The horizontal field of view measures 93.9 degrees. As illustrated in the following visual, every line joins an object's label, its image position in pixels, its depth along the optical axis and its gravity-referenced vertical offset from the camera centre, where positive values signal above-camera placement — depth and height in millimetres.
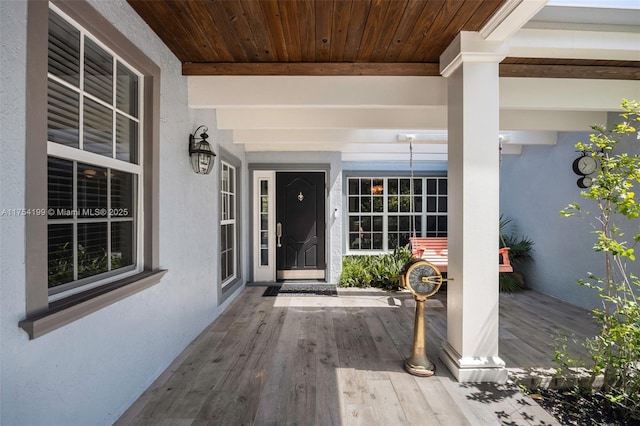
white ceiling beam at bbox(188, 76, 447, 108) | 2902 +1207
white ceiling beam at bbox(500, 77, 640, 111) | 3008 +1227
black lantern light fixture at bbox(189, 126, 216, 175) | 3010 +620
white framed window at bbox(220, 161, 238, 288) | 4406 -143
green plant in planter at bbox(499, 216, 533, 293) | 5234 -843
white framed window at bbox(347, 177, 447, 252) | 6859 +51
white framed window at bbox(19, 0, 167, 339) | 1371 +292
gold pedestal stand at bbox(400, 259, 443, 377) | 2564 -640
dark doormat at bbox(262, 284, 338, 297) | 4992 -1313
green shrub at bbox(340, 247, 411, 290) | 5395 -1067
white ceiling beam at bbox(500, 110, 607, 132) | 3891 +1240
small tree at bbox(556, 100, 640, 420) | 2018 -712
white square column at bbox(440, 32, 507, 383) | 2381 +16
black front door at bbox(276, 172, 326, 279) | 5820 -186
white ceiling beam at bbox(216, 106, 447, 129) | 3703 +1195
